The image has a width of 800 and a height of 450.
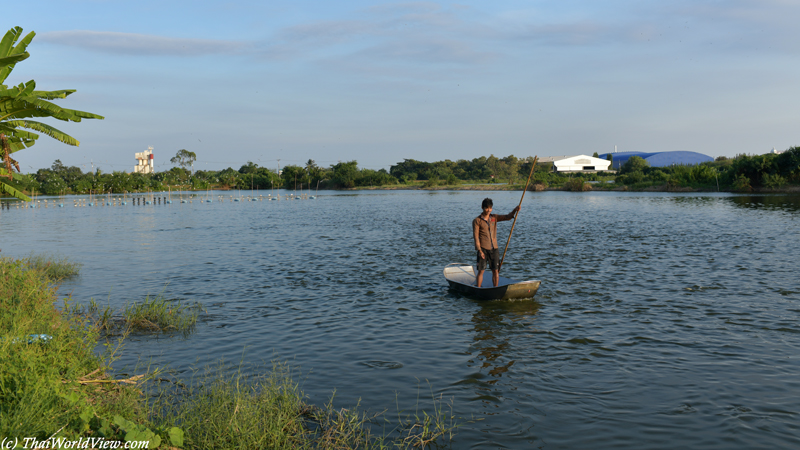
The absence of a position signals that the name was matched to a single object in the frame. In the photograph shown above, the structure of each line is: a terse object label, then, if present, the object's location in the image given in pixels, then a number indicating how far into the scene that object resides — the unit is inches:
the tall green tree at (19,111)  364.2
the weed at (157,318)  454.6
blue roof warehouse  5187.0
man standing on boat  525.0
